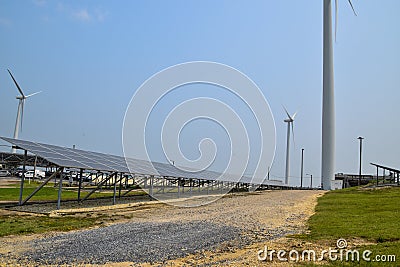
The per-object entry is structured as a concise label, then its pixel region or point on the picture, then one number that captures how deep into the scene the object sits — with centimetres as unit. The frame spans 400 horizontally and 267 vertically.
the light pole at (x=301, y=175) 9600
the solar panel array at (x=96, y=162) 2500
